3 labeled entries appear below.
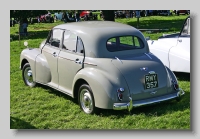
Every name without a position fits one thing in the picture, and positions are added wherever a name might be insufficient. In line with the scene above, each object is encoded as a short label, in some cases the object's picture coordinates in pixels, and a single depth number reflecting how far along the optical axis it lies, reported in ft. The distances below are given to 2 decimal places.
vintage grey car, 18.42
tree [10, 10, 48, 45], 42.50
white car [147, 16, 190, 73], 25.77
